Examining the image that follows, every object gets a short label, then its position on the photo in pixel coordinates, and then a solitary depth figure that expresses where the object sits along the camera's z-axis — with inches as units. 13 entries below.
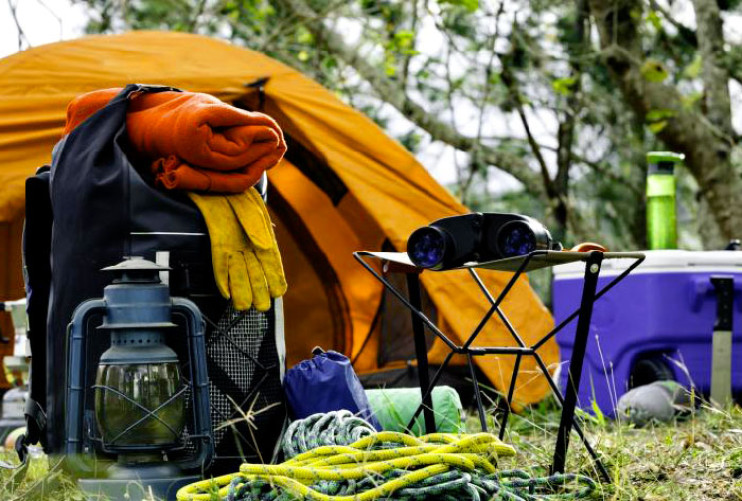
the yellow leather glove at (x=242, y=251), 167.6
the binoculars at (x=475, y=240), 149.3
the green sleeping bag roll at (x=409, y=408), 204.4
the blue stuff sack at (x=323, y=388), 185.0
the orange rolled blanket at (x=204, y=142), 167.9
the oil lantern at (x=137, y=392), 149.5
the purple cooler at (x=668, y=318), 260.7
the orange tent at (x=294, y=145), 273.7
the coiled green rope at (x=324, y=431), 160.2
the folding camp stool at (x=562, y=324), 149.7
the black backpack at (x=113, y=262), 168.9
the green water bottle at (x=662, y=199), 263.1
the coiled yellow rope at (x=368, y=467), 129.9
